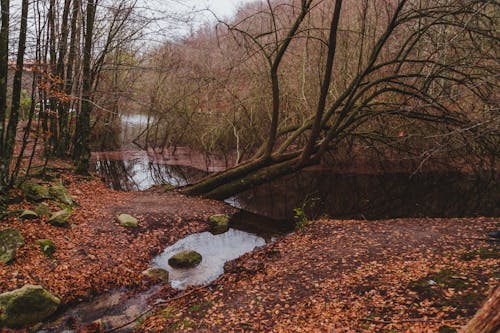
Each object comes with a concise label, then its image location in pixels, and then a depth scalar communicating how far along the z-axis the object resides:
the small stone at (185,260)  8.75
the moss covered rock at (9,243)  6.72
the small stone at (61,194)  10.14
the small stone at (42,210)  8.75
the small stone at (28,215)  8.24
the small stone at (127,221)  10.07
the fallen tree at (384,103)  10.30
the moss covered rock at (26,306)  5.77
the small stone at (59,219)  8.62
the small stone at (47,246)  7.48
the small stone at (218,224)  11.59
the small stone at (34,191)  9.34
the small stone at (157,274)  7.89
